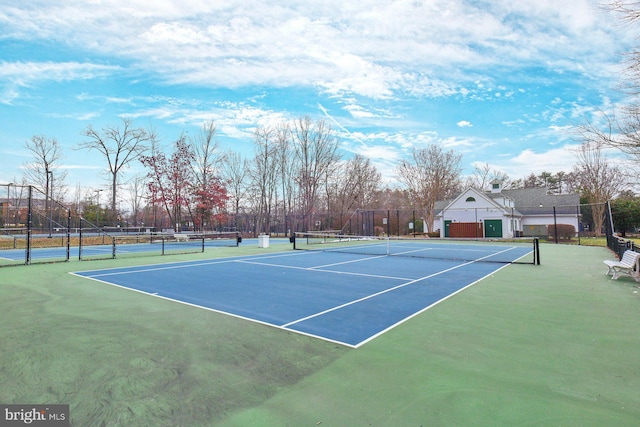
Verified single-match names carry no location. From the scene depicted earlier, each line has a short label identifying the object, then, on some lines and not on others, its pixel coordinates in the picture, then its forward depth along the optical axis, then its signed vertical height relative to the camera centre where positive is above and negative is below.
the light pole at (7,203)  13.58 +1.30
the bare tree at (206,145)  33.02 +8.22
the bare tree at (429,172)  40.84 +6.47
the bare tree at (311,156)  37.03 +7.90
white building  33.09 +1.05
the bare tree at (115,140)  30.16 +8.11
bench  8.69 -1.19
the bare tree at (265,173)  36.09 +5.87
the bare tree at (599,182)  34.56 +4.27
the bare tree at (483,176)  48.25 +7.02
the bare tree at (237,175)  35.88 +5.66
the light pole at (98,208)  29.78 +2.06
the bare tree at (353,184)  40.41 +5.08
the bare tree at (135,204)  39.04 +3.07
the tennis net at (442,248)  15.00 -1.39
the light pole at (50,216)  23.25 +0.97
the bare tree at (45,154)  29.08 +6.74
